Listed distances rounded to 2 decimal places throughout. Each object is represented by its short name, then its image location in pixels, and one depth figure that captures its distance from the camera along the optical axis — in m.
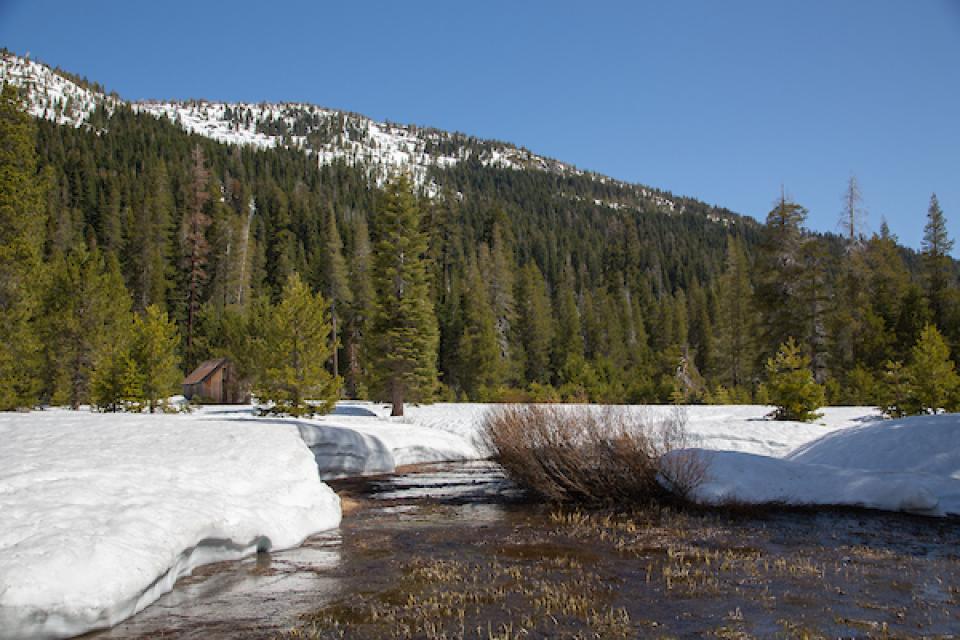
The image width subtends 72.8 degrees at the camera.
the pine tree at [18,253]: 22.75
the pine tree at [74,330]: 28.48
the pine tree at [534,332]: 55.97
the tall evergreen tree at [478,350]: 45.75
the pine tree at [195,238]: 48.44
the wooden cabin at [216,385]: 38.75
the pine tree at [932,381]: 18.81
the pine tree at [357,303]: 49.59
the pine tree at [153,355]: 24.14
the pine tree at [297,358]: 23.61
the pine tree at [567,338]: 55.94
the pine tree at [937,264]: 38.81
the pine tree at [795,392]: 19.95
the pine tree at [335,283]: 49.97
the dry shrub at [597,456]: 11.37
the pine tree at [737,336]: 44.59
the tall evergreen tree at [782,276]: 30.47
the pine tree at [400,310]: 27.95
